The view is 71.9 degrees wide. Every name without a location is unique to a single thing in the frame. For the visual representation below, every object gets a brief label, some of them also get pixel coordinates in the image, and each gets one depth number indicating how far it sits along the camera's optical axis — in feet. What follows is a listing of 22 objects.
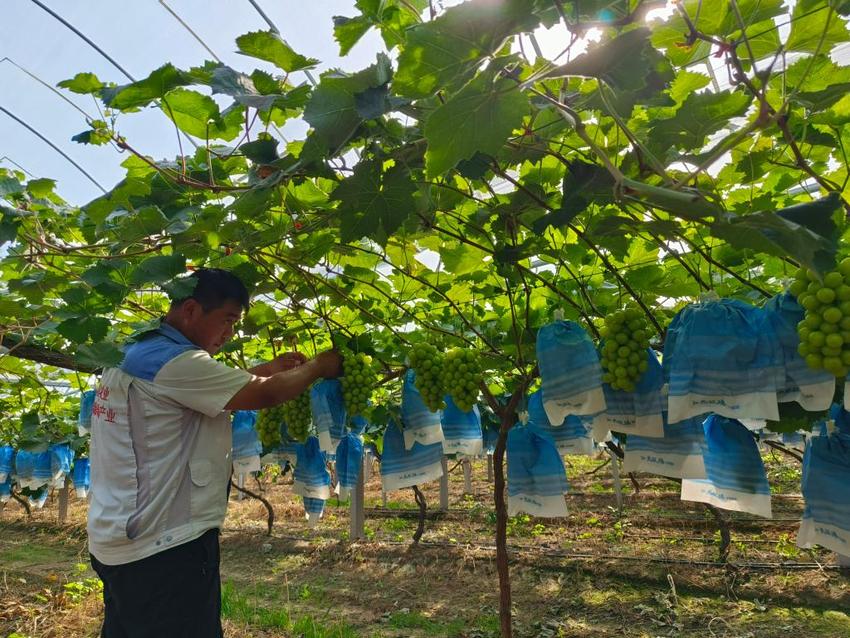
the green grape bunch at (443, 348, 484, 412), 8.41
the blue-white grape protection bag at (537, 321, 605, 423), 6.44
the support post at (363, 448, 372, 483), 52.54
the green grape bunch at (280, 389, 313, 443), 10.44
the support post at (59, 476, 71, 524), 36.55
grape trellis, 3.51
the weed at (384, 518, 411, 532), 29.17
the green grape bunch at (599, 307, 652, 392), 6.21
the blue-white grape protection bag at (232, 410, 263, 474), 14.15
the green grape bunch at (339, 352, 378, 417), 8.76
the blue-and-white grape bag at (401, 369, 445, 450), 9.96
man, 6.99
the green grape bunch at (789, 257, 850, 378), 4.11
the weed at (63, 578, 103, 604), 17.16
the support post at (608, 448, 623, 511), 26.50
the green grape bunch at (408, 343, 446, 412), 8.73
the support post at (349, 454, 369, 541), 24.68
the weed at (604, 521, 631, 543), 23.11
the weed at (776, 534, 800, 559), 19.58
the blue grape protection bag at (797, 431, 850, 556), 5.80
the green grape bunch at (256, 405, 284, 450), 11.19
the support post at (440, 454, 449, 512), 29.99
